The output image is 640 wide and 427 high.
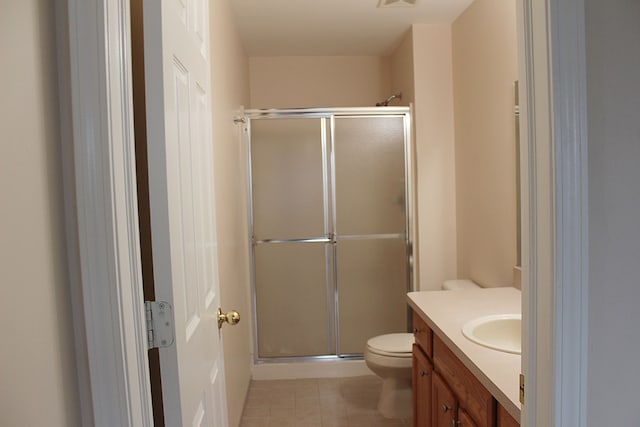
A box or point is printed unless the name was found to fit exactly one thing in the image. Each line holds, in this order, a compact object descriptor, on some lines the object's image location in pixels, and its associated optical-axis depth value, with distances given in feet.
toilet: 8.70
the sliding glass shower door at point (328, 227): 10.98
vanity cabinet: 4.43
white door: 2.94
